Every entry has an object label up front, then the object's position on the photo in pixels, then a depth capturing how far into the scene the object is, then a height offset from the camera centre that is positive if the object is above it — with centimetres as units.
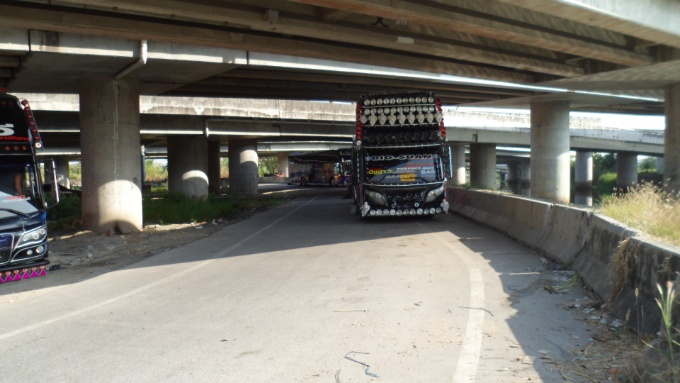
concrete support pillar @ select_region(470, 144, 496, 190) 4828 -59
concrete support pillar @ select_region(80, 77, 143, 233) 1623 +28
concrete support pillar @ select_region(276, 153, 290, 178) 9856 -75
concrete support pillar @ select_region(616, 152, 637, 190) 6262 -160
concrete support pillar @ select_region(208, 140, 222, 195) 4775 -25
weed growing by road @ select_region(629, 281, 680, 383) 427 -158
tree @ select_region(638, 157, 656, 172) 10311 -204
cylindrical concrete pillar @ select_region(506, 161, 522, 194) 10357 -320
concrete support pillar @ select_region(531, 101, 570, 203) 2508 +5
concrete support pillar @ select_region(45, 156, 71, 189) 6033 -48
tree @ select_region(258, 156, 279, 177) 11738 -103
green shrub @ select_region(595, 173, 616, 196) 7878 -412
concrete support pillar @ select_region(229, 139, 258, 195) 4406 -50
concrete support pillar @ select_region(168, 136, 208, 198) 3516 -27
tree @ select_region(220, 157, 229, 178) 11269 -126
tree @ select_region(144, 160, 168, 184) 11212 -199
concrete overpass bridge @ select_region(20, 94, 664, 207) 2852 +203
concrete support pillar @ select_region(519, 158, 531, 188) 9419 -296
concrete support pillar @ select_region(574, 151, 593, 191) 6700 -186
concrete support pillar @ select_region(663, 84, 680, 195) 2155 +55
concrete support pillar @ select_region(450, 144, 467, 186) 5200 -42
